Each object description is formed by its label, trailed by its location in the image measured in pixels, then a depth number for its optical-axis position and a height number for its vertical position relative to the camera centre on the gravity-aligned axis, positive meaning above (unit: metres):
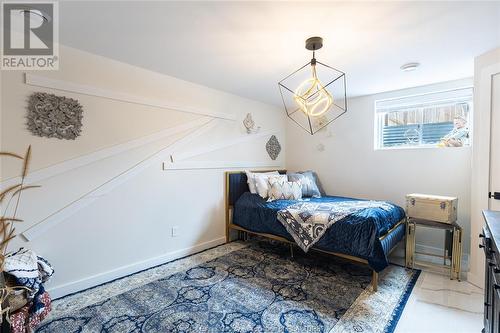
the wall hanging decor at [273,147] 4.35 +0.26
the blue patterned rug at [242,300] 1.82 -1.20
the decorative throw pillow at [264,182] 3.45 -0.29
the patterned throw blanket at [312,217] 2.58 -0.60
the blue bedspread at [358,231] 2.28 -0.71
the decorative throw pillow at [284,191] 3.40 -0.40
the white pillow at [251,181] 3.57 -0.29
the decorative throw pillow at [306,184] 3.72 -0.33
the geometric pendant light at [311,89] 2.06 +1.01
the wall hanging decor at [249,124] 3.90 +0.60
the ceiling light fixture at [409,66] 2.53 +1.02
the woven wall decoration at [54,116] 2.03 +0.37
